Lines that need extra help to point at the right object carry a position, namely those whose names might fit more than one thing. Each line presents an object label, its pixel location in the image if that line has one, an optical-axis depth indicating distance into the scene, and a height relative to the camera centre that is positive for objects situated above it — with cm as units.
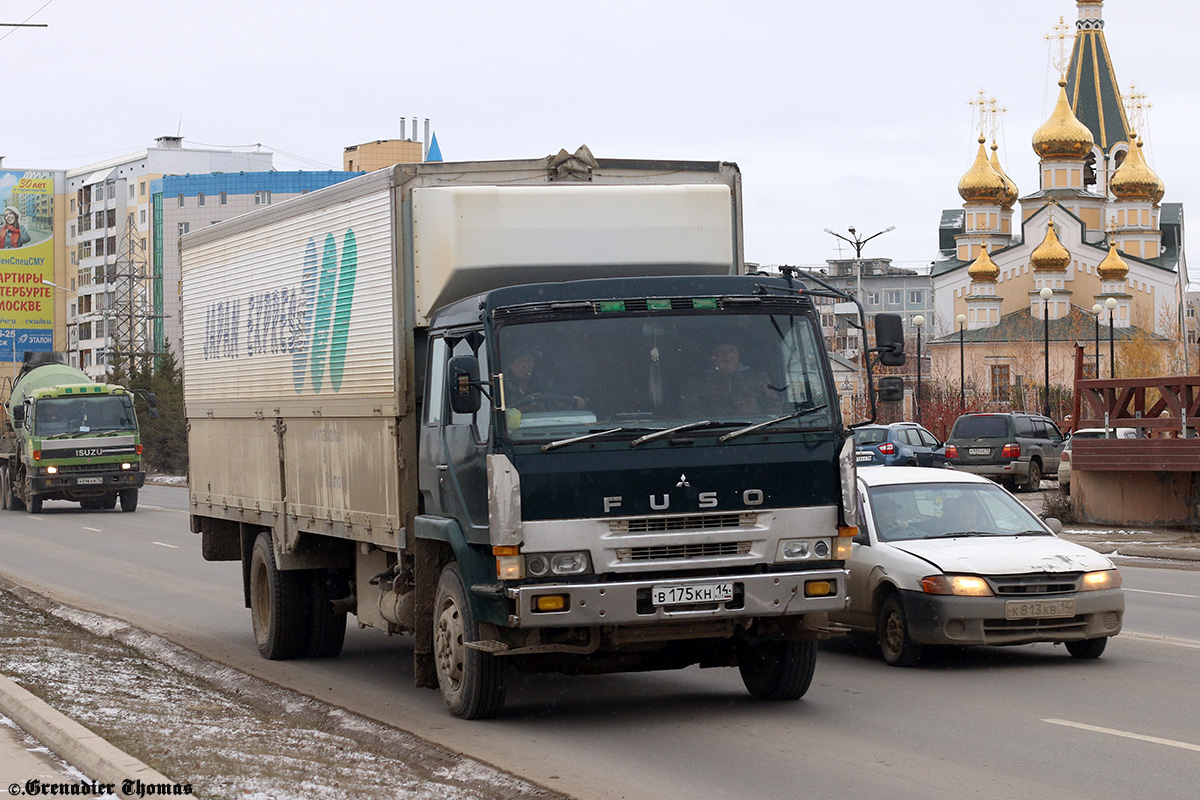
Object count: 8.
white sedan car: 1091 -139
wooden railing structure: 2430 -127
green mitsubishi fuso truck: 856 -26
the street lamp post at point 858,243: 6696 +592
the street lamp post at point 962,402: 5878 -85
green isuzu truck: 3584 -104
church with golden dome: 8831 +751
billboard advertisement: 10081 +953
